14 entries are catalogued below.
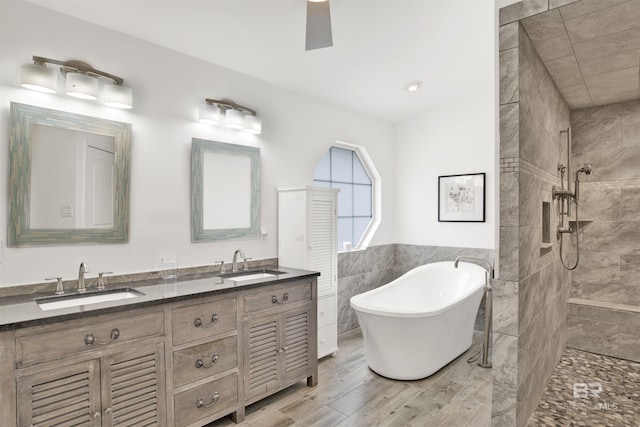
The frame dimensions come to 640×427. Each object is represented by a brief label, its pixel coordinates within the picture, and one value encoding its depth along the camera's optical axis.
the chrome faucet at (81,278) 2.20
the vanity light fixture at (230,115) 2.84
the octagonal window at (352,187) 4.26
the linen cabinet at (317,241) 3.25
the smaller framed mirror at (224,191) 2.84
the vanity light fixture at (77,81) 2.03
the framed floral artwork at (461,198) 4.25
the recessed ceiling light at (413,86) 3.82
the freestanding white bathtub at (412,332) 2.93
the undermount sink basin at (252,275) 2.86
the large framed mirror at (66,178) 2.05
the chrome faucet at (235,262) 2.96
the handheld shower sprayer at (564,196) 2.80
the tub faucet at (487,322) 3.32
